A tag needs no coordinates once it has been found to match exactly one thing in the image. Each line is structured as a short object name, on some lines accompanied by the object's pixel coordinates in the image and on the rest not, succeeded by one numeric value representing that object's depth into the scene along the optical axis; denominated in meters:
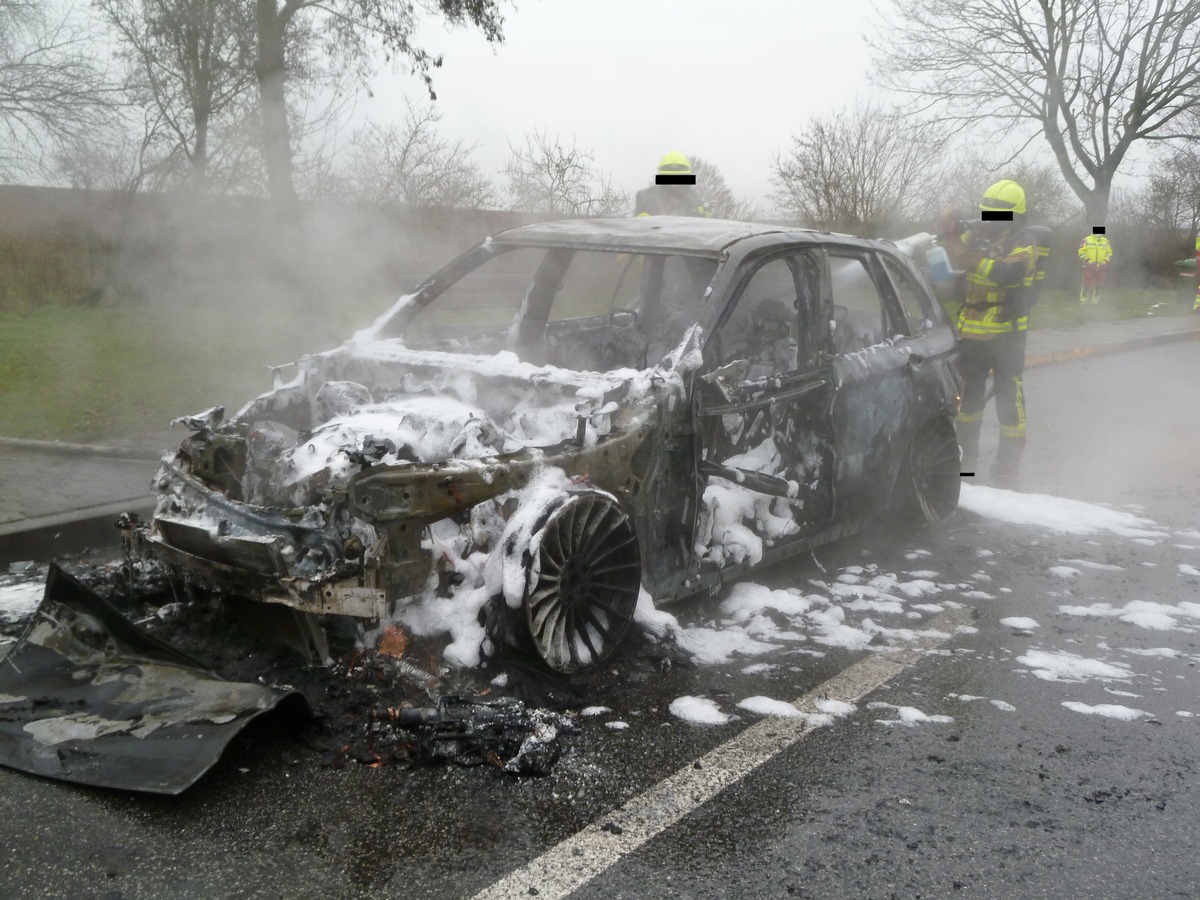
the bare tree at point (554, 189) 14.38
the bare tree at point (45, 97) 10.09
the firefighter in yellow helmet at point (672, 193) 8.23
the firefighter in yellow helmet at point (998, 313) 6.96
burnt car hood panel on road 2.83
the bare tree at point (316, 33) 7.81
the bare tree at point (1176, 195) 25.50
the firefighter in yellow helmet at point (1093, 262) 22.36
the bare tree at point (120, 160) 10.15
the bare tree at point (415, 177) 12.46
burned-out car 3.26
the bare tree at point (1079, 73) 21.86
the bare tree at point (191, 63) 7.95
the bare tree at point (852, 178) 13.58
